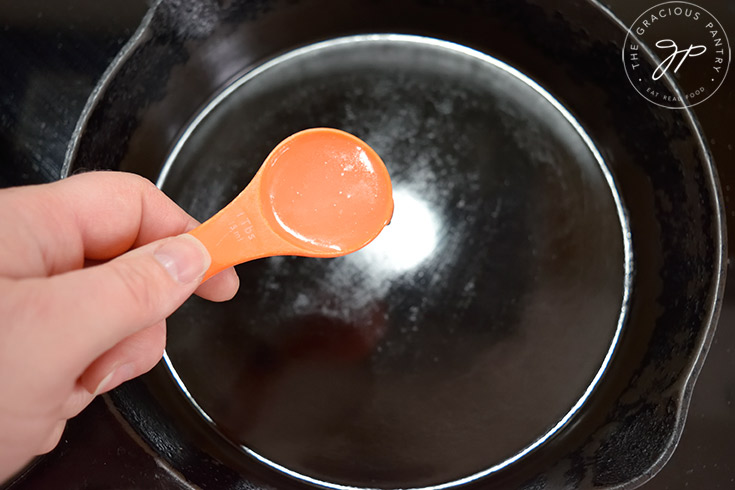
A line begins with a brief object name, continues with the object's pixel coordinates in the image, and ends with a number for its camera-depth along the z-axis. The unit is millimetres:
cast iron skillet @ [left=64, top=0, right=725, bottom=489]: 333
